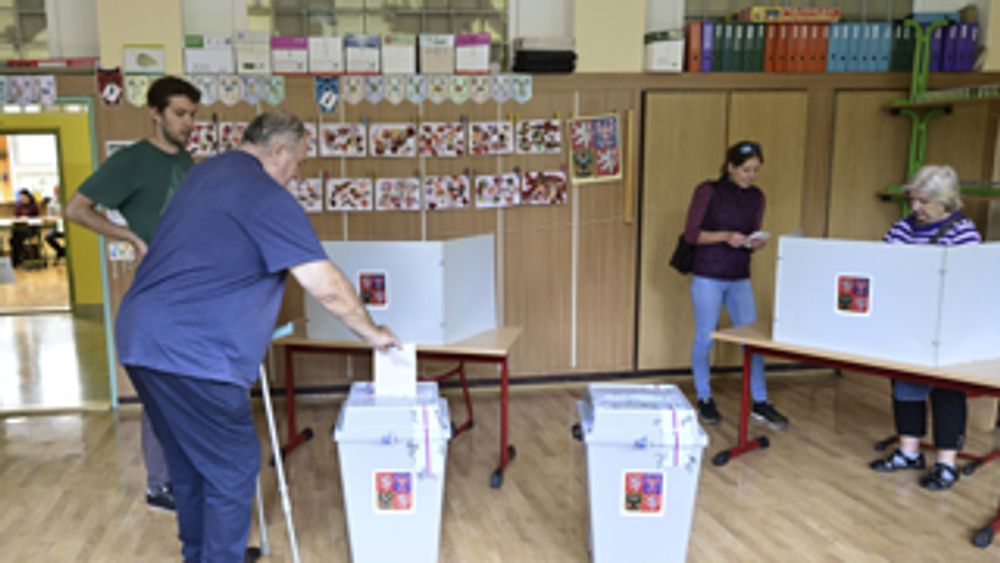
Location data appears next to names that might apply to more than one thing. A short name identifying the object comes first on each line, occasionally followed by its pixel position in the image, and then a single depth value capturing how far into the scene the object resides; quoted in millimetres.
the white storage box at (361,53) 4473
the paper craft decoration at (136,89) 4297
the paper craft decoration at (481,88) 4609
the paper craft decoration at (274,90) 4422
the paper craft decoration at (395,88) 4531
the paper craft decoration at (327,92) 4477
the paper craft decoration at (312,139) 4520
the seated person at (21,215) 11086
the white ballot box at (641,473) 2436
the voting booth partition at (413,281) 3211
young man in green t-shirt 2824
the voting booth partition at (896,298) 2932
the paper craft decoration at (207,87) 4371
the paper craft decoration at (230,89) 4395
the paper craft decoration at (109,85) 4285
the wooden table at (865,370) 2848
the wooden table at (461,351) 3256
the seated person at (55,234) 10969
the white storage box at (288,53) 4402
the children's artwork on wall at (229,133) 4449
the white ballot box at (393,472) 2469
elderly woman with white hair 3139
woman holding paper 3896
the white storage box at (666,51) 4652
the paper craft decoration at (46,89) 4289
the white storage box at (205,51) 4340
